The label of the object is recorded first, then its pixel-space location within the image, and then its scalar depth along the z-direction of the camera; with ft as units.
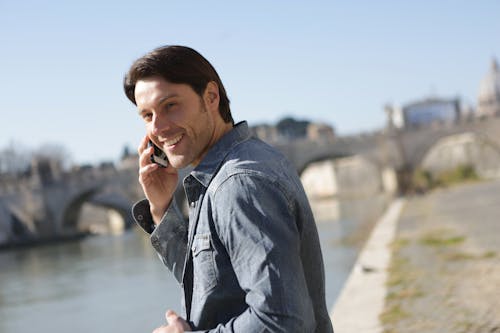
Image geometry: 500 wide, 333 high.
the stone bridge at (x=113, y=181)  99.40
